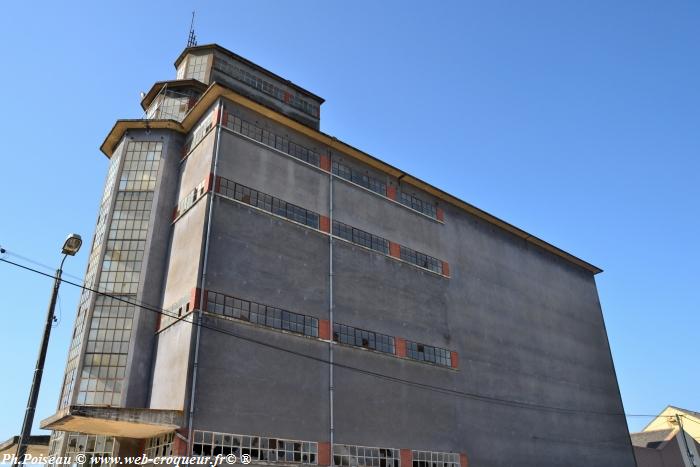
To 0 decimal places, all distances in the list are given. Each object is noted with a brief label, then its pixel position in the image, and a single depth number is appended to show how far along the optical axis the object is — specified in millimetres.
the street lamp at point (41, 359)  16672
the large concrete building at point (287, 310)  26219
